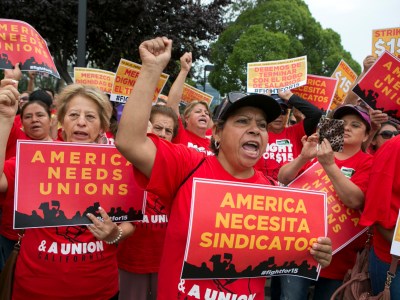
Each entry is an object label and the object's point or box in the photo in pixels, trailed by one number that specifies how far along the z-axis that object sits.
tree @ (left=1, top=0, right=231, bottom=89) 12.53
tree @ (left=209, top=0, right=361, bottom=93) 28.73
